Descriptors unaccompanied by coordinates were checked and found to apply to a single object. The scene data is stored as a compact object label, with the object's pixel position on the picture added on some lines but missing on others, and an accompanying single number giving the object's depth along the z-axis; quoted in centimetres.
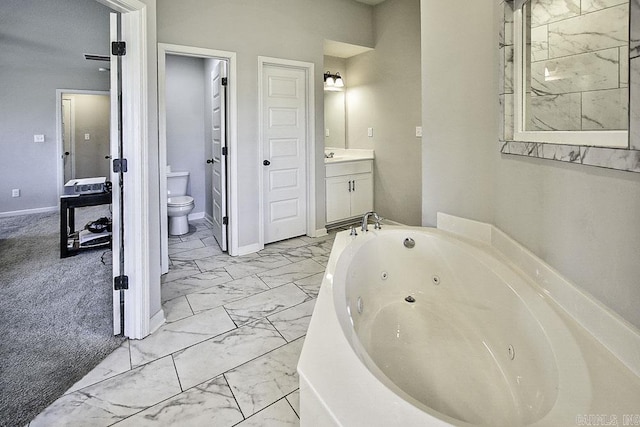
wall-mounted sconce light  517
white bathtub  95
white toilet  459
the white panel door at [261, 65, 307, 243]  409
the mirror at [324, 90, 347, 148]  545
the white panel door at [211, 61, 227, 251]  392
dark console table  358
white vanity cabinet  469
